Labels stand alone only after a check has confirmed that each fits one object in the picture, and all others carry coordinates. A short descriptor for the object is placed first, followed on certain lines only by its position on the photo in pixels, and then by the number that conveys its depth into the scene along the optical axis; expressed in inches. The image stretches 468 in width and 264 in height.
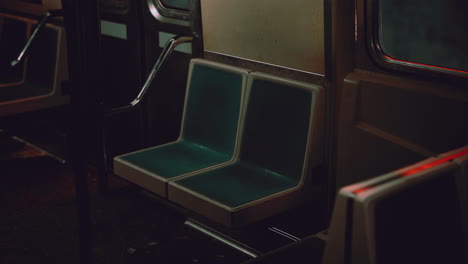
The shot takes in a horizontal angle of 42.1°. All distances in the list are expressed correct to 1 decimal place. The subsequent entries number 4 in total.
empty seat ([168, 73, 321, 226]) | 111.0
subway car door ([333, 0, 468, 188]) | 97.4
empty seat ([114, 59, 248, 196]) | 128.6
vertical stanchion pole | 94.0
